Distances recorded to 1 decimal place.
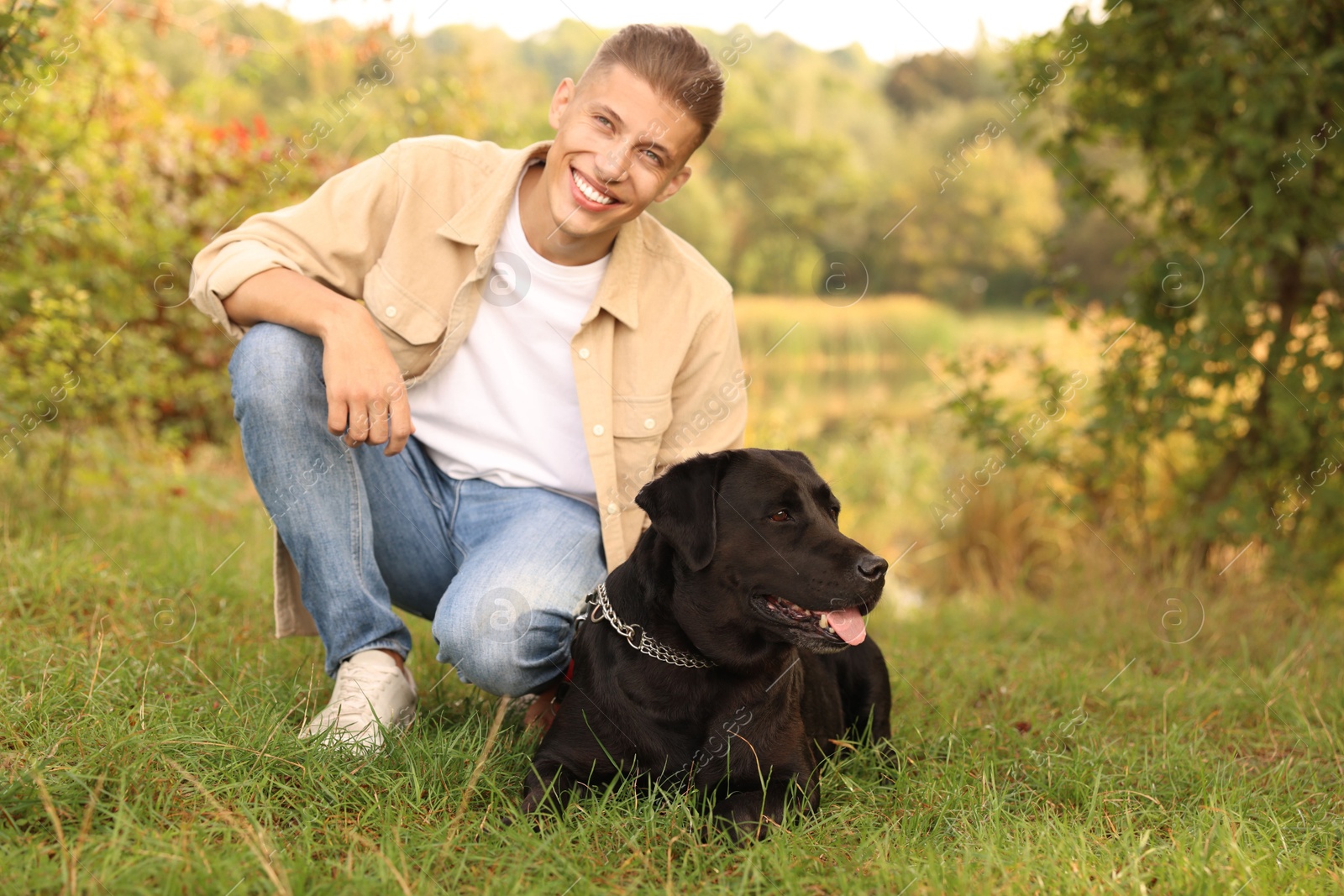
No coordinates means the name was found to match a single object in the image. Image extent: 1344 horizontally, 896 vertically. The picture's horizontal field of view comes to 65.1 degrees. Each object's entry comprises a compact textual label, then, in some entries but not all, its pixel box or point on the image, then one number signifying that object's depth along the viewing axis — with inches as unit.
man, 91.2
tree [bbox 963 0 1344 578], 153.5
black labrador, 80.9
